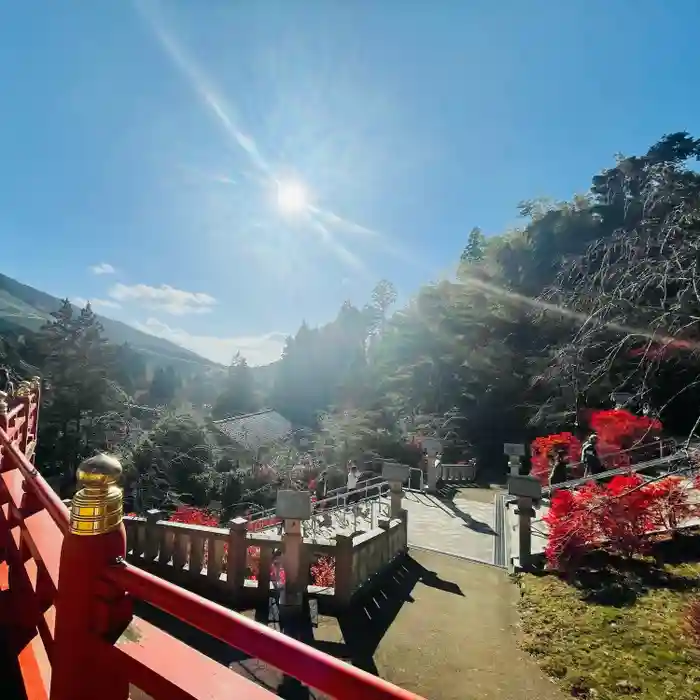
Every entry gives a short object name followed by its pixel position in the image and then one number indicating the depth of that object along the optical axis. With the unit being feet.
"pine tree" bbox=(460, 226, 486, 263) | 135.01
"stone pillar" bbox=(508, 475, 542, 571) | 27.17
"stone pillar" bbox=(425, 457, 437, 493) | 54.44
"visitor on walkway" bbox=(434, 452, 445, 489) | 55.52
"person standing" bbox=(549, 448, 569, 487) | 44.50
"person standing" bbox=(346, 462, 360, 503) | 53.14
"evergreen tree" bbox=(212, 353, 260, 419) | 127.34
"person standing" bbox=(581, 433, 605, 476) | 42.88
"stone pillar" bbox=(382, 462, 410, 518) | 34.55
